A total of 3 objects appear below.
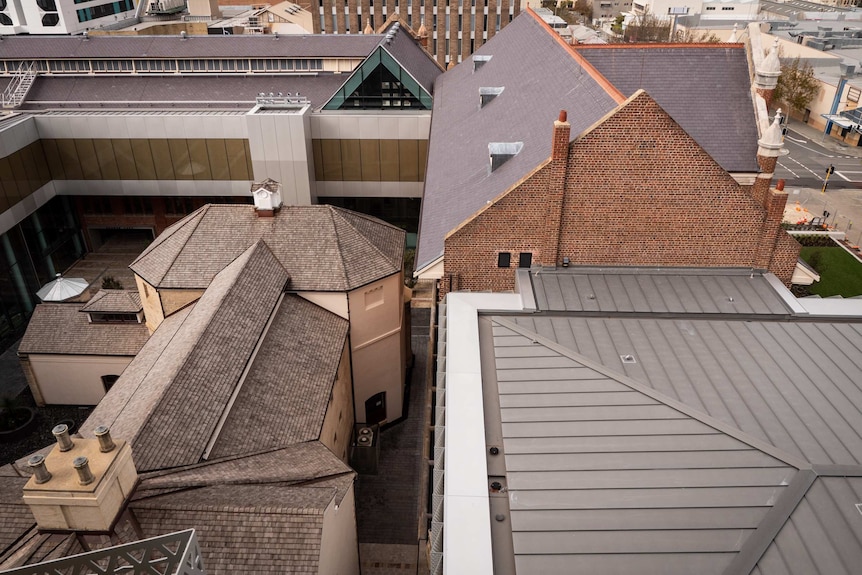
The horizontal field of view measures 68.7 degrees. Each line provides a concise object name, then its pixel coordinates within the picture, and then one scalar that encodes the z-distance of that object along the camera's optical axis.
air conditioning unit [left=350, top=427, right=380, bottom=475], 24.27
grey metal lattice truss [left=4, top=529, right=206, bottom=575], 9.21
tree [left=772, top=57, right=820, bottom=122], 69.00
